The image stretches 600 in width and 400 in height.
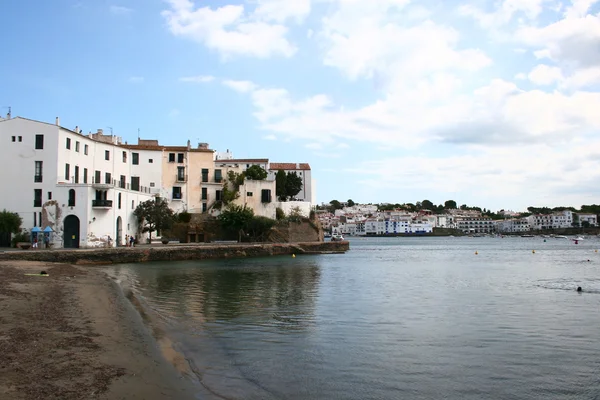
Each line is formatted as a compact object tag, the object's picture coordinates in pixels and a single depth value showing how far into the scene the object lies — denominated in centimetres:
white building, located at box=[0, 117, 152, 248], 4878
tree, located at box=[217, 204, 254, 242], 6800
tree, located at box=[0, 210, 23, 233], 4672
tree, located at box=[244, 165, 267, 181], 8025
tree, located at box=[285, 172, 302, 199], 9406
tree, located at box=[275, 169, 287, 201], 9181
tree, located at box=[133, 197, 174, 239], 5919
